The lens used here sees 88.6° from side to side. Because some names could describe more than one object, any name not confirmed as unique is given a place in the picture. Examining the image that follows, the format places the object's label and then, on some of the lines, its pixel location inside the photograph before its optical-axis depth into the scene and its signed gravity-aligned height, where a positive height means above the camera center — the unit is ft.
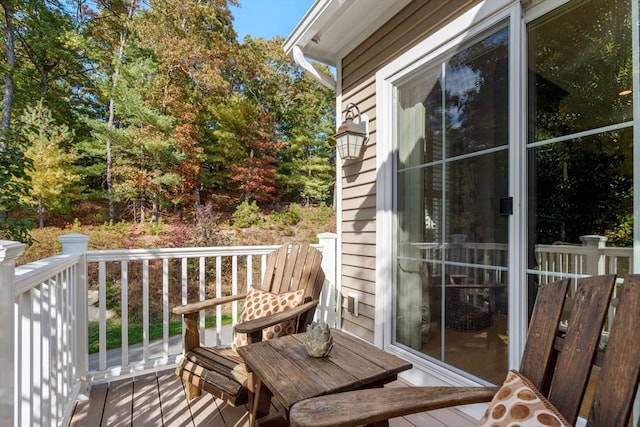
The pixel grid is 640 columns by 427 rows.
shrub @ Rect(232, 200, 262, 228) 32.71 -0.23
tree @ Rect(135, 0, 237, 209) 31.42 +14.42
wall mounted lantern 9.27 +2.22
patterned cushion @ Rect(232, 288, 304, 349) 7.14 -2.17
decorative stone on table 4.86 -1.90
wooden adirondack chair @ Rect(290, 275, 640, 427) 2.66 -1.43
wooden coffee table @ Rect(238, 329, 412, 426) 3.97 -2.12
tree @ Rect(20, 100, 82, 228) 25.68 +4.06
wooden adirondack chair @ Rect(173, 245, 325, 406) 5.92 -2.12
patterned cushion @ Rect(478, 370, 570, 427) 2.64 -1.66
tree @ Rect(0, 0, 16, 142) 26.84 +13.37
